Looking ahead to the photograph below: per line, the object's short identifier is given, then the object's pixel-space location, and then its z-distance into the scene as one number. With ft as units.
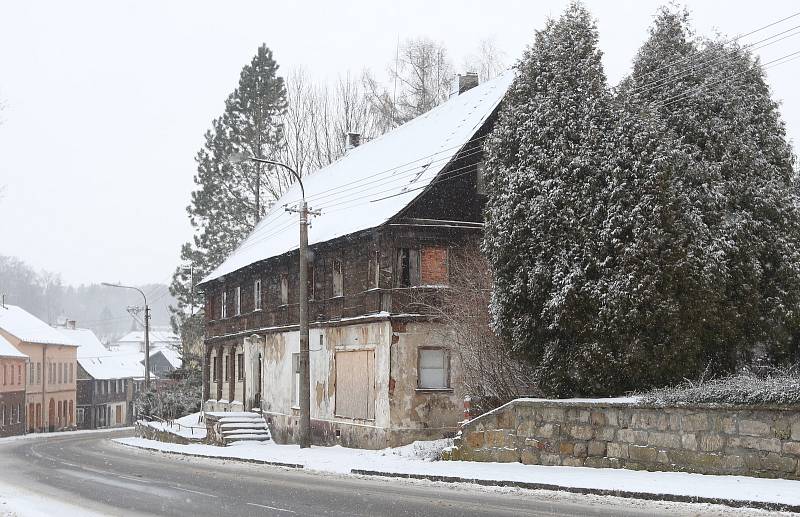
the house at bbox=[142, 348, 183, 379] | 395.75
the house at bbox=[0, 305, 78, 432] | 251.60
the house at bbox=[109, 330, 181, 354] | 484.33
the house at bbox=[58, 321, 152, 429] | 305.32
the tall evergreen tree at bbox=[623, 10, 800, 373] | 63.21
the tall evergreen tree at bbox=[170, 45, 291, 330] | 196.03
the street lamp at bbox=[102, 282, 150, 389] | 168.86
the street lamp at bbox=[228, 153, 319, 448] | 88.43
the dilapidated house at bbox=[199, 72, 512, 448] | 91.50
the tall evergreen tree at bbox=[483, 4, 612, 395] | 62.64
